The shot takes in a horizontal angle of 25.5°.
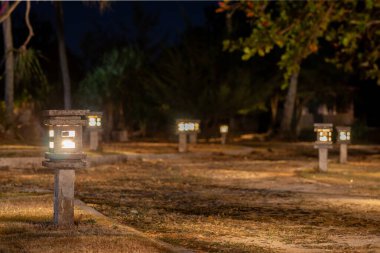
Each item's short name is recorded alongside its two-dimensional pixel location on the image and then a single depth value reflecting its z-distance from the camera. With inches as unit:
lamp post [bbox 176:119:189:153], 1419.8
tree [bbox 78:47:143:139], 2121.1
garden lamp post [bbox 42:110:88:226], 476.4
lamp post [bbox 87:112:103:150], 1301.7
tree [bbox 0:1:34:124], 1517.0
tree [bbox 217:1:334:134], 907.4
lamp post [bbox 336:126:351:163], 1182.9
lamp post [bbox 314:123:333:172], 1018.7
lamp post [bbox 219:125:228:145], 1663.4
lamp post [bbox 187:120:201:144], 1459.2
